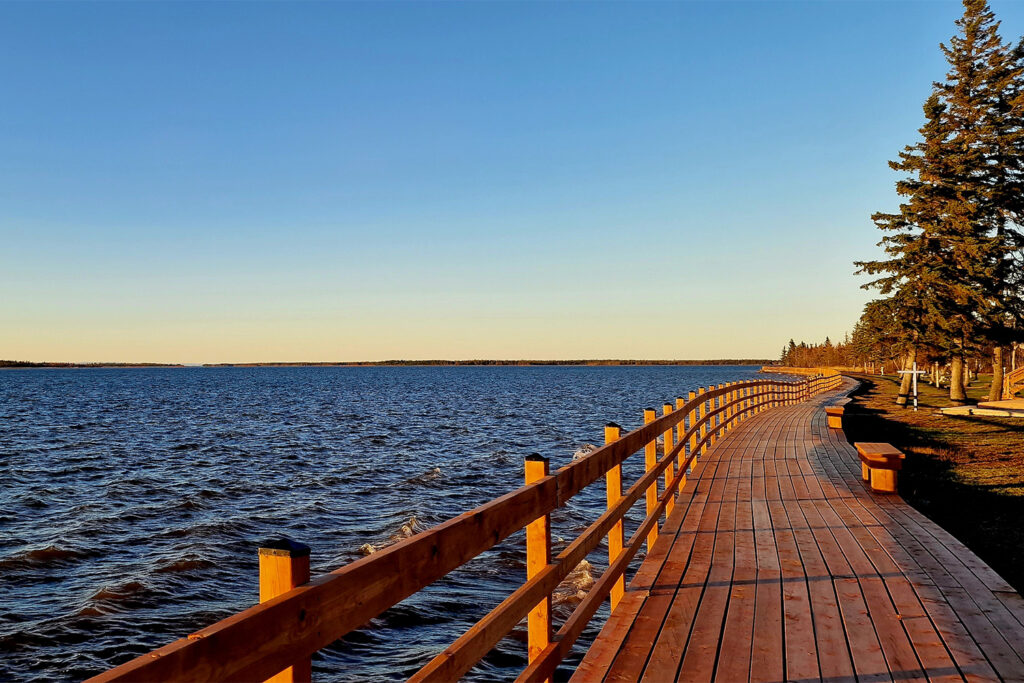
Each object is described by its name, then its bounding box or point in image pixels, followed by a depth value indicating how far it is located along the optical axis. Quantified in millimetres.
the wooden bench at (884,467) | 10281
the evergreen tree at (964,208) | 29938
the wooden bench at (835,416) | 19734
